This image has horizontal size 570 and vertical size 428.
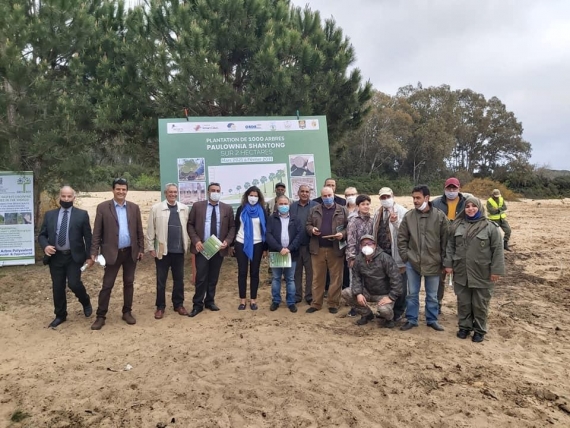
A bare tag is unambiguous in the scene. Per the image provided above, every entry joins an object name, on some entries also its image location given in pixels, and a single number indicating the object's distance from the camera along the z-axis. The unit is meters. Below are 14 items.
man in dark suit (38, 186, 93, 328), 4.82
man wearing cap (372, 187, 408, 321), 4.93
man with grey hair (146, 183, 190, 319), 5.14
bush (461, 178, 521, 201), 27.99
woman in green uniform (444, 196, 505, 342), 4.32
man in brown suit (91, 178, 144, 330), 4.80
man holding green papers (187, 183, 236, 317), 5.25
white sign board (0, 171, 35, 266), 7.22
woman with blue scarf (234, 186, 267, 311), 5.31
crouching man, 4.71
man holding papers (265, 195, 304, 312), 5.27
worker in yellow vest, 9.80
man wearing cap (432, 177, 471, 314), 4.99
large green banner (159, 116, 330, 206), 7.00
